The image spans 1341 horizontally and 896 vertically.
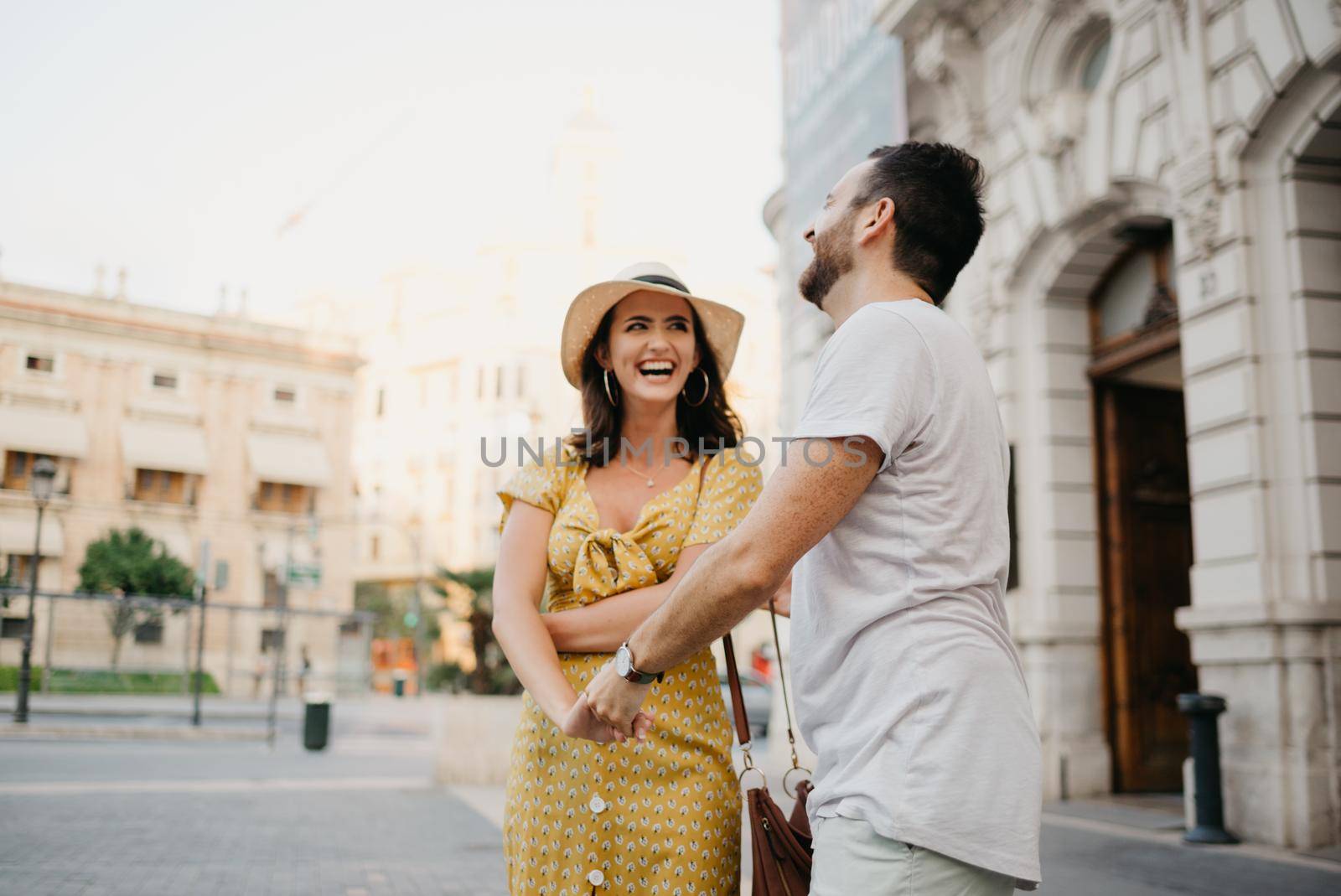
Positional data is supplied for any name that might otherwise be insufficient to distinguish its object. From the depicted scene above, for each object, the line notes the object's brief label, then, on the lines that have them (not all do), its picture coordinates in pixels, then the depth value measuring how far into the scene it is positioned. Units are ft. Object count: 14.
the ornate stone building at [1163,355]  25.63
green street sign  73.31
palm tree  41.09
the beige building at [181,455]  69.05
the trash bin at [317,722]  55.36
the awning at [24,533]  65.57
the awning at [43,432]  70.85
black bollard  25.48
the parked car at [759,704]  74.33
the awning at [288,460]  140.15
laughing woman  7.47
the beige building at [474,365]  207.31
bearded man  5.49
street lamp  58.23
